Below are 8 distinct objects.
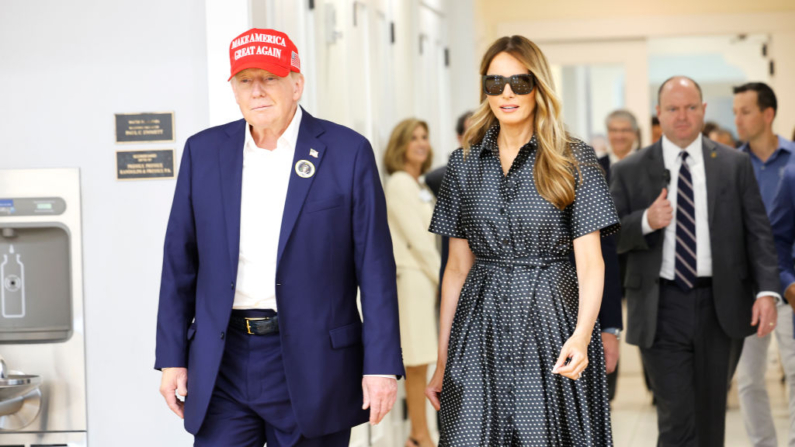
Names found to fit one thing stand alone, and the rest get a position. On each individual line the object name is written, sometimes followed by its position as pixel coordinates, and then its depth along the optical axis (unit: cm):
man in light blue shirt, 1023
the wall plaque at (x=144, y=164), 746
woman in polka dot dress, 547
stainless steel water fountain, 754
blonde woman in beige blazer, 1112
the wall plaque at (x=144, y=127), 743
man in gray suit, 819
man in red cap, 542
